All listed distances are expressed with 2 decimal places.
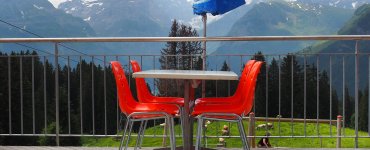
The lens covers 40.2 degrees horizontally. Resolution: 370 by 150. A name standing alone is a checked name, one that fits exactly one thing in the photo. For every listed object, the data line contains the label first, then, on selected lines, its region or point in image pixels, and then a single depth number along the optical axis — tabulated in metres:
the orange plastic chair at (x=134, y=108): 3.15
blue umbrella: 5.66
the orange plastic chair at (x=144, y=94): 3.78
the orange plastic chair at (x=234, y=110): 3.10
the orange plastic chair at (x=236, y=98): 3.58
